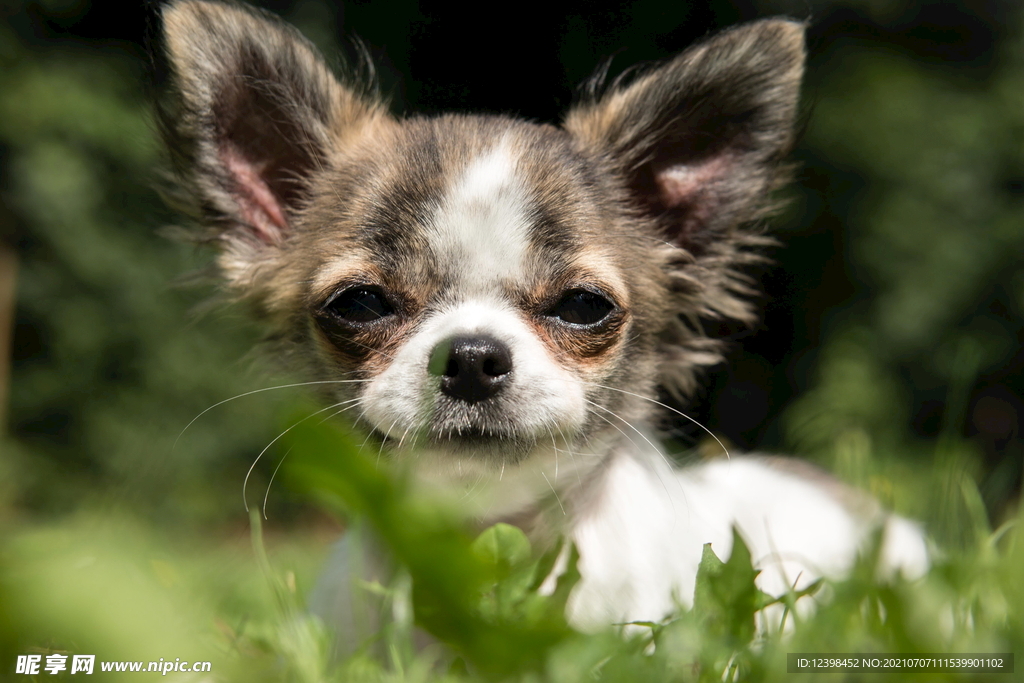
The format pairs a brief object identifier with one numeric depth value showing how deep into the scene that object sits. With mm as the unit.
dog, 542
